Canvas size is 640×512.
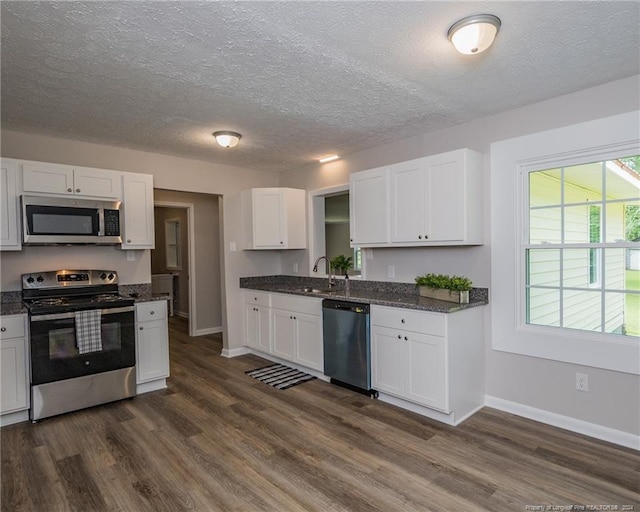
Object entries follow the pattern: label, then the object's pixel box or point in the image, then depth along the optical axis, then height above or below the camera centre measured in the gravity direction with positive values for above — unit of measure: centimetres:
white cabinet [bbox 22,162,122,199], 312 +63
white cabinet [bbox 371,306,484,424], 275 -88
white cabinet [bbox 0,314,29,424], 282 -88
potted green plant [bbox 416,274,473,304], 297 -34
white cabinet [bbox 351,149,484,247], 296 +39
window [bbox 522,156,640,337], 248 -1
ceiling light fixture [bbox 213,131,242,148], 339 +103
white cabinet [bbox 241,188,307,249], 456 +40
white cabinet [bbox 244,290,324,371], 378 -88
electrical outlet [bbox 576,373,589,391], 260 -97
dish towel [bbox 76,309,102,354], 305 -67
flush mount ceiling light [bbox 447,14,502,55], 177 +105
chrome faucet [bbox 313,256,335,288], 428 -23
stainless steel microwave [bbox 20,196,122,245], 308 +27
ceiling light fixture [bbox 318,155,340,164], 438 +108
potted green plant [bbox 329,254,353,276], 407 -17
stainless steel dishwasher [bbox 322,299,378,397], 328 -89
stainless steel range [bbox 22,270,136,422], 293 -78
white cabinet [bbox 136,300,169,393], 349 -90
